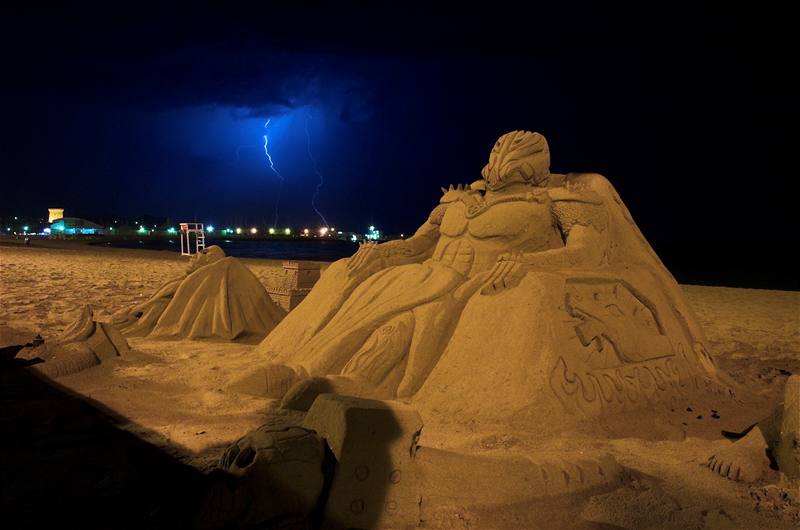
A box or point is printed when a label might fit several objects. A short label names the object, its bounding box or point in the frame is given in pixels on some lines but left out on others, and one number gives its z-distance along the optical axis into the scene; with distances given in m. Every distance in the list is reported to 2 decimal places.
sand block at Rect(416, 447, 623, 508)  2.21
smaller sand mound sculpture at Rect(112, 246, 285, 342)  5.85
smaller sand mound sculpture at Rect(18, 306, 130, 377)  4.43
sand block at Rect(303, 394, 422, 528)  2.04
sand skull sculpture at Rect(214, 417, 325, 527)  1.84
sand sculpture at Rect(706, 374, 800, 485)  2.58
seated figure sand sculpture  3.39
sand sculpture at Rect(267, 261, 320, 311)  6.71
